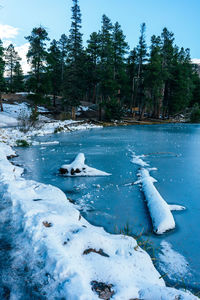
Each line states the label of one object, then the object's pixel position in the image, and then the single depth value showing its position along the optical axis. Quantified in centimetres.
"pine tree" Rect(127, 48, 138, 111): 3712
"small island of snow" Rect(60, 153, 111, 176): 720
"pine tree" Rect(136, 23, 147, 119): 3481
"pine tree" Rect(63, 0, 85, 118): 2800
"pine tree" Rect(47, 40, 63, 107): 3684
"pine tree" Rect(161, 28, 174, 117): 3581
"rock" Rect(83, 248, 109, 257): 251
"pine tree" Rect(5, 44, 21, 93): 5051
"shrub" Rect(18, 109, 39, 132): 1677
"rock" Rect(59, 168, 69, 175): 729
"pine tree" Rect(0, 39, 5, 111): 2185
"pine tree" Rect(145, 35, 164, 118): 3156
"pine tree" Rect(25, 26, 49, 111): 2467
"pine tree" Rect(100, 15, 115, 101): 2994
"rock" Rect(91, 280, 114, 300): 193
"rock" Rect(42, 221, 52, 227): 298
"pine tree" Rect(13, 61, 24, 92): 4897
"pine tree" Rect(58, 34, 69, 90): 4338
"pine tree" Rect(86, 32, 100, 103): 3256
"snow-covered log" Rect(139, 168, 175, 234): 387
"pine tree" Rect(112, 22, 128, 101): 3316
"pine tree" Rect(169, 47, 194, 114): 3731
